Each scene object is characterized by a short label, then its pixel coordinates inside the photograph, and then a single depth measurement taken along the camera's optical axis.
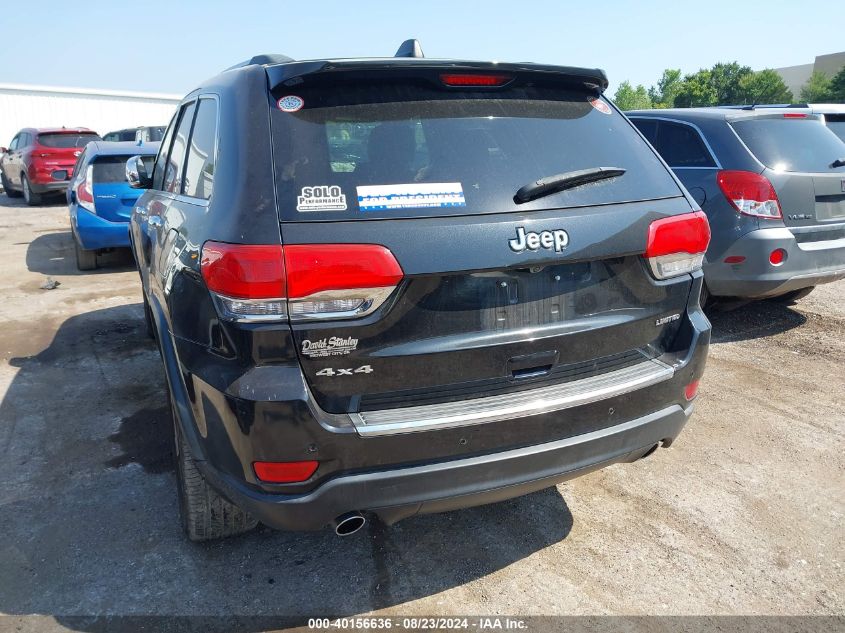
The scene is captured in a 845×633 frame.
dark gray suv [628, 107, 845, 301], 4.91
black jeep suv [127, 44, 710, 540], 1.97
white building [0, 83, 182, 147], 30.78
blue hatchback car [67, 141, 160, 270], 8.05
